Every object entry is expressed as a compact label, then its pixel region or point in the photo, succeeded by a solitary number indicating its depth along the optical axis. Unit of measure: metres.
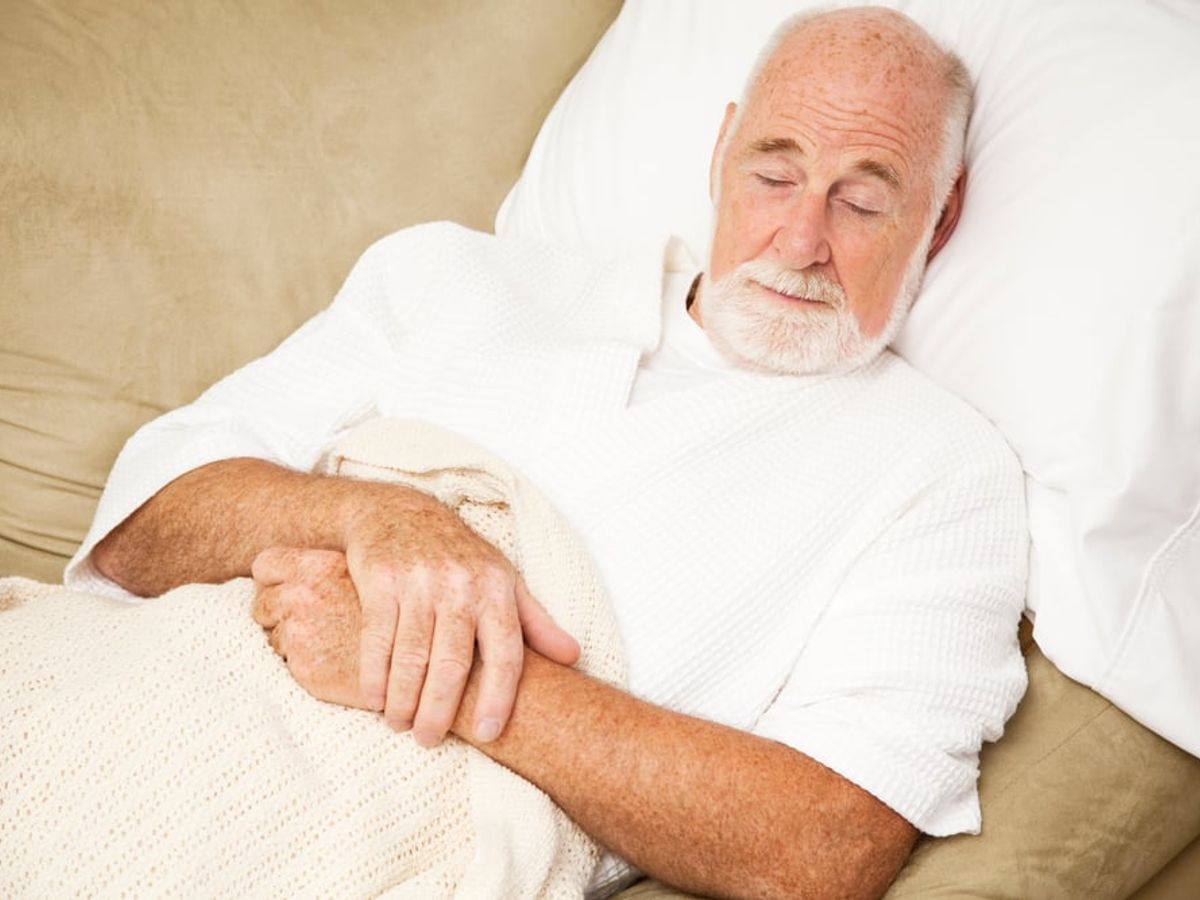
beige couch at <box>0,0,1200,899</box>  1.43
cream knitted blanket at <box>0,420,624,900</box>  0.94
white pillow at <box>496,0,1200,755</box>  1.16
